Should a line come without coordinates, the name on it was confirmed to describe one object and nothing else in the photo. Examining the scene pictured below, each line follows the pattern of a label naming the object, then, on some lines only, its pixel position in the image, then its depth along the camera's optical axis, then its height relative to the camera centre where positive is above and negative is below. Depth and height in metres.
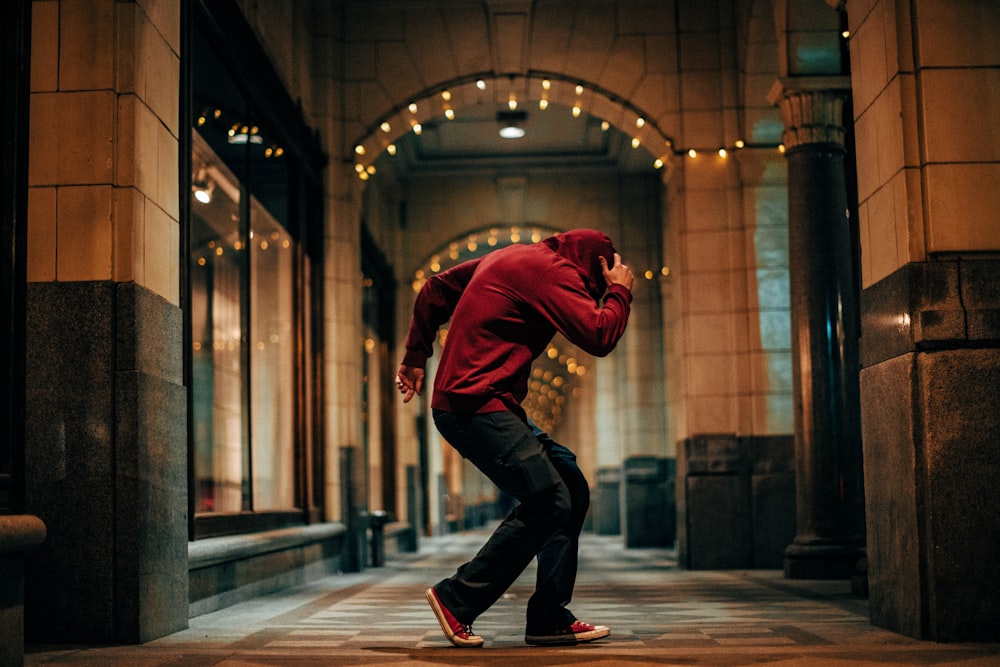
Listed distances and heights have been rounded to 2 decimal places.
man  5.16 +0.20
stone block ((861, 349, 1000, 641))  5.16 -0.21
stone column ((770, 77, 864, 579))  10.45 +0.73
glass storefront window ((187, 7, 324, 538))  8.91 +1.38
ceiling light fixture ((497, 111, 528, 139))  17.20 +4.51
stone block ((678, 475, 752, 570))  11.95 -0.72
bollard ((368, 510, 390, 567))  13.62 -0.88
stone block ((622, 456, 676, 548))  18.34 -0.79
